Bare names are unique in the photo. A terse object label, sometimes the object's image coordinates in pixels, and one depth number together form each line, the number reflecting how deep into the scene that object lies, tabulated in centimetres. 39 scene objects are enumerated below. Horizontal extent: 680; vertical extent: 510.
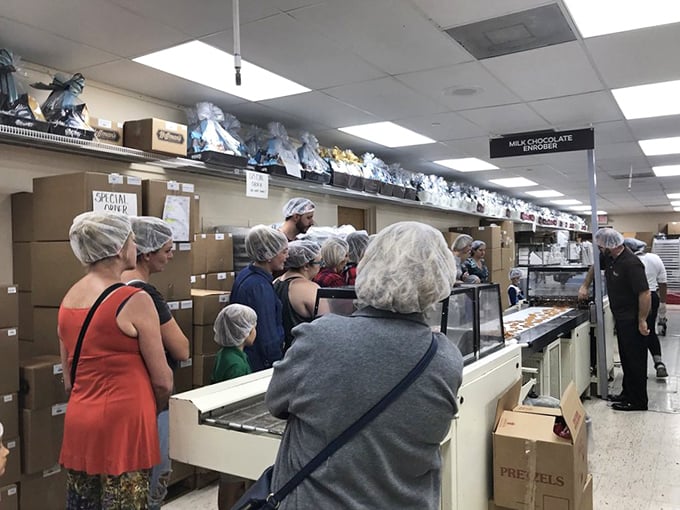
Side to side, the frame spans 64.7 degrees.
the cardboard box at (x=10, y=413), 252
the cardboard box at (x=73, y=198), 278
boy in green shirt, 274
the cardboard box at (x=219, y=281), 381
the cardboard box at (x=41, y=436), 260
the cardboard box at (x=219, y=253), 382
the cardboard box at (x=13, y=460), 254
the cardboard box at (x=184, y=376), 327
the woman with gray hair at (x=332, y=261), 357
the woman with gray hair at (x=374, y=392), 110
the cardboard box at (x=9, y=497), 253
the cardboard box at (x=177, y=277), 315
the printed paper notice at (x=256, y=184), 408
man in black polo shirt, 440
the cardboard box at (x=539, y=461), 204
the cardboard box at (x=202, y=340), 336
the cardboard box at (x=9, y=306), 252
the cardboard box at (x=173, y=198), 312
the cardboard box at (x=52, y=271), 279
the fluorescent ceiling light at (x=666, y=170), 787
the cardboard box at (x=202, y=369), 336
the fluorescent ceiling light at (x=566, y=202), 1228
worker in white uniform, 543
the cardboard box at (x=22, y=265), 310
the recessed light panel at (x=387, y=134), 516
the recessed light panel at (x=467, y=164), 703
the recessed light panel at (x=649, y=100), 413
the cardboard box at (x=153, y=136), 344
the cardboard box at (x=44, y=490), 262
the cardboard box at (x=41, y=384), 260
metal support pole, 467
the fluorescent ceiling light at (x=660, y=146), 602
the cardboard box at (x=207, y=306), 336
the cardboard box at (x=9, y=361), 251
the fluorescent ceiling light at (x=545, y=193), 1054
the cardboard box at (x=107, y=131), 331
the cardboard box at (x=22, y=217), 310
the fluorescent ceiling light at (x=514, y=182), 886
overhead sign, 458
